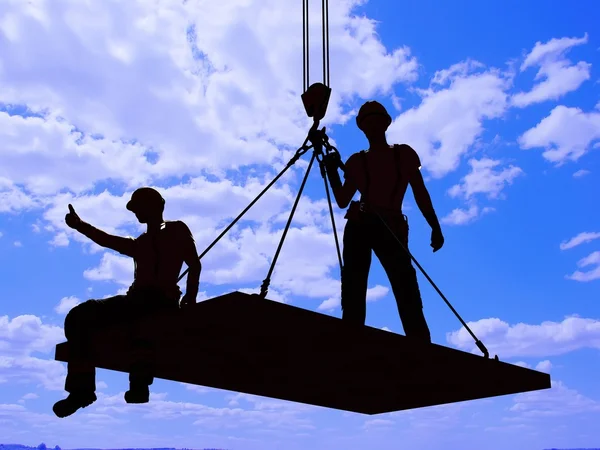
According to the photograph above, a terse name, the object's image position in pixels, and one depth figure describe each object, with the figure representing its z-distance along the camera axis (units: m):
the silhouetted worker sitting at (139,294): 6.51
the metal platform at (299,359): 5.74
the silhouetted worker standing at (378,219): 7.69
